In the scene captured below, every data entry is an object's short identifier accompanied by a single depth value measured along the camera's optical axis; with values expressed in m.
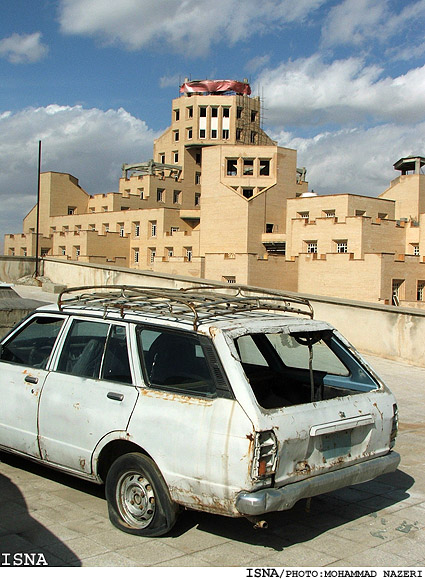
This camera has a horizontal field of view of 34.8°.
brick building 49.00
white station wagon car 4.56
